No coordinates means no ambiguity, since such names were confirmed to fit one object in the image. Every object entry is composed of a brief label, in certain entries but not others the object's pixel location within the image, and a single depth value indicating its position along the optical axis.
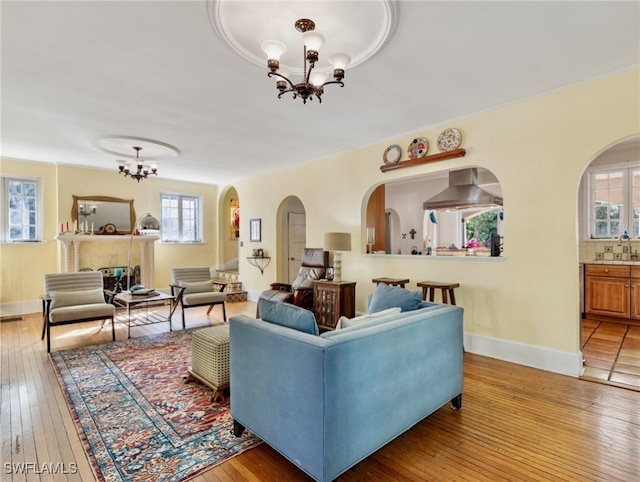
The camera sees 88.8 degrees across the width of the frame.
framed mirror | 6.48
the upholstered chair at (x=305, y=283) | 5.09
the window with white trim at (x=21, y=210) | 5.84
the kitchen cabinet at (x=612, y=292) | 4.84
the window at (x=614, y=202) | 5.25
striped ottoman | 2.75
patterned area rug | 1.94
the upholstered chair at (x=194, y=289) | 5.09
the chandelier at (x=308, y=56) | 2.06
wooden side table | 4.62
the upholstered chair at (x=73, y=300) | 4.00
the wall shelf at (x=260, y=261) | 7.07
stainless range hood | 5.82
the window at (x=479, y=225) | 8.98
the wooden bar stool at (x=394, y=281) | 4.38
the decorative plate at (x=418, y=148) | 4.26
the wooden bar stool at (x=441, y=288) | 3.83
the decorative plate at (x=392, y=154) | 4.55
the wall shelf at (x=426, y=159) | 3.91
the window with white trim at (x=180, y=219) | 7.82
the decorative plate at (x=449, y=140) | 3.95
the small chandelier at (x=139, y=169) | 5.14
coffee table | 4.66
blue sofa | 1.60
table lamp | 4.67
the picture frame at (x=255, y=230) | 7.25
